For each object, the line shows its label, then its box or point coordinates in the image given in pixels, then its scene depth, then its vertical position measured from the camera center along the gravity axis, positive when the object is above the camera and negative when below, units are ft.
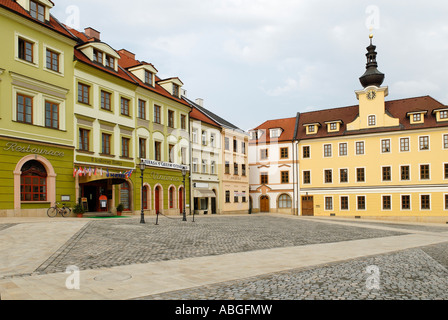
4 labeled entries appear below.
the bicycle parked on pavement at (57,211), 78.74 -5.49
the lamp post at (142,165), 73.87 +3.22
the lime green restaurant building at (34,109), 73.05 +15.03
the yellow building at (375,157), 135.64 +8.09
